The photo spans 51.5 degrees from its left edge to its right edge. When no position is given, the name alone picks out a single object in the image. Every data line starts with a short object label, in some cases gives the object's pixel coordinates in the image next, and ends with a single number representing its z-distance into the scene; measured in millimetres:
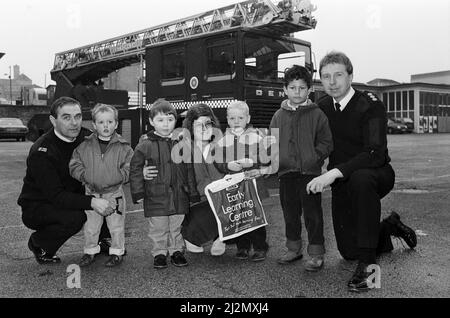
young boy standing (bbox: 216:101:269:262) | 3693
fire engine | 7422
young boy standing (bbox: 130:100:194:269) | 3531
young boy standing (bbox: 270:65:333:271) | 3443
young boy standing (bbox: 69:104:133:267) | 3527
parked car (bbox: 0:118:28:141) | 23672
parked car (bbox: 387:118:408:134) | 38406
